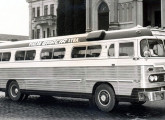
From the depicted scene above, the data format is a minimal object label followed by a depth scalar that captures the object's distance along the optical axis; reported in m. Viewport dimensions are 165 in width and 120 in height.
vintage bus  11.58
